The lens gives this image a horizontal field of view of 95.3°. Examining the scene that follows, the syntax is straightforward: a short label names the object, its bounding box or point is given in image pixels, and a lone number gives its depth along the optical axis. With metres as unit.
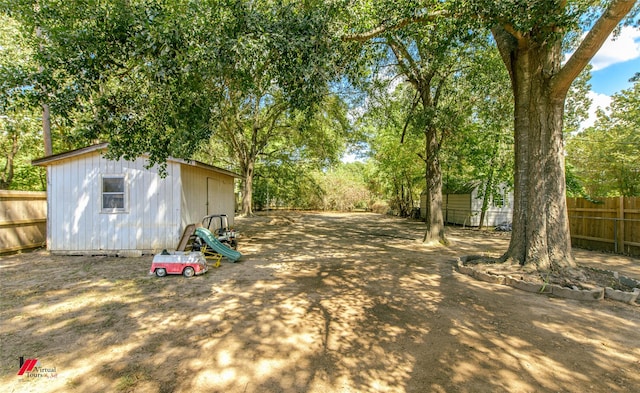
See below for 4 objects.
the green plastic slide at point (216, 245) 6.63
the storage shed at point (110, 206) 7.45
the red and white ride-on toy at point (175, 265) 5.59
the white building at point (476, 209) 15.38
